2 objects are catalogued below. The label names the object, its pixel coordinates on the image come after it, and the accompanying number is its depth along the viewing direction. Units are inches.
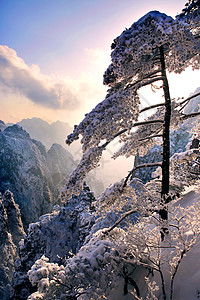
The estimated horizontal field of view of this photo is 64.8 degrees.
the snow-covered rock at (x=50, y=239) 687.7
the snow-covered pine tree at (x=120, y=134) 133.7
